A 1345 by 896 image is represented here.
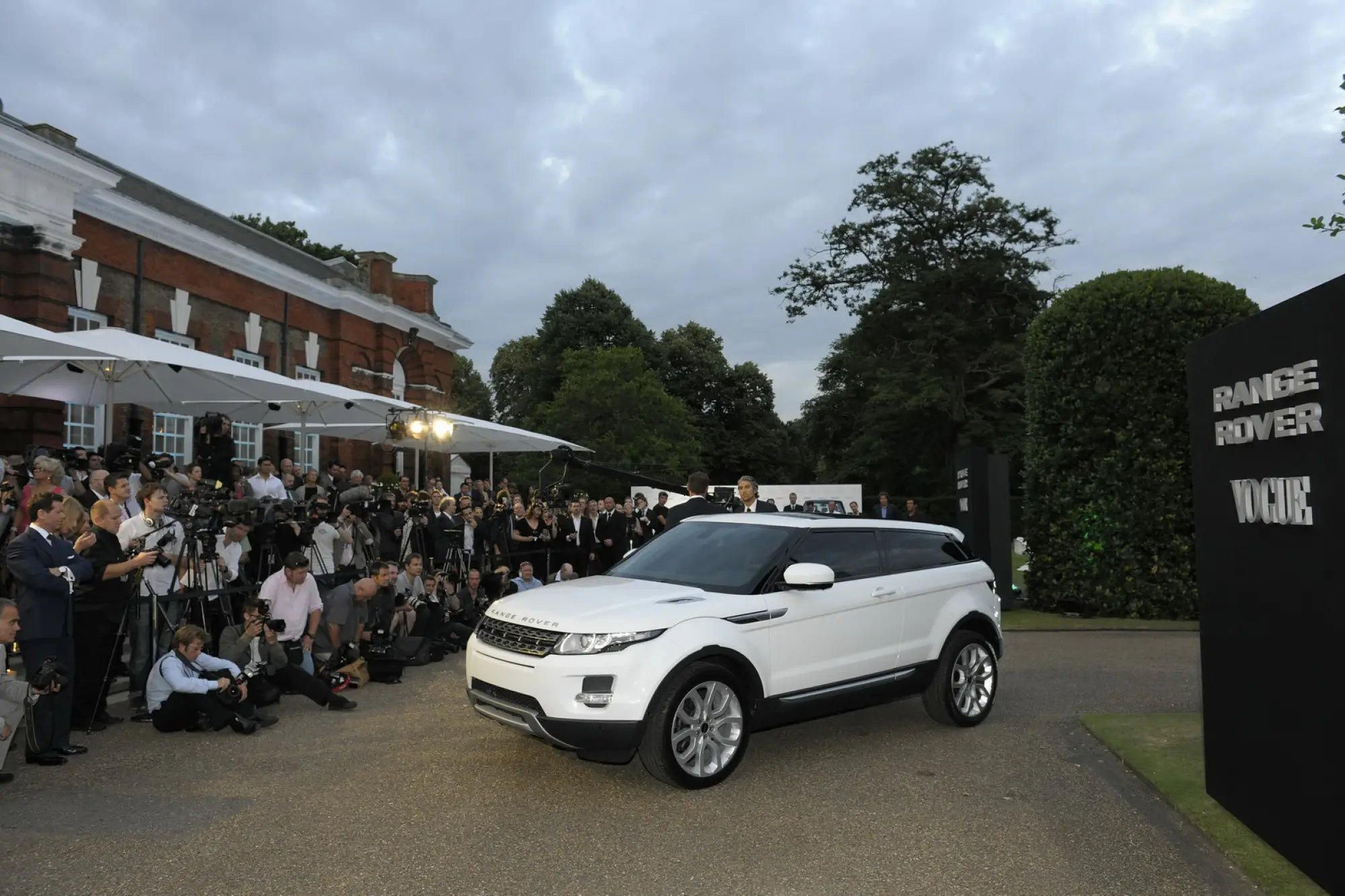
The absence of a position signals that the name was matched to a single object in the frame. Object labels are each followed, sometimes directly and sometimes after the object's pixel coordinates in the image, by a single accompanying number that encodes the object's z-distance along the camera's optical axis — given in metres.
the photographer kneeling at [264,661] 8.20
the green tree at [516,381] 56.69
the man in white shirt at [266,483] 13.09
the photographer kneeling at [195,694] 7.34
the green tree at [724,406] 59.56
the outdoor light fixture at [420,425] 15.33
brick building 16.56
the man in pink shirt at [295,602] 9.12
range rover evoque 5.66
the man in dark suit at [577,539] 15.73
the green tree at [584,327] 54.53
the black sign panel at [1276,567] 4.11
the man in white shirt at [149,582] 8.34
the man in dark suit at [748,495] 9.48
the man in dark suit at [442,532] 13.44
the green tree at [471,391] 66.38
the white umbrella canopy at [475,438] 18.27
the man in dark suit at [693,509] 9.30
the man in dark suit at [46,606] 6.50
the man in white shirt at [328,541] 11.71
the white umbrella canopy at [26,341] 9.54
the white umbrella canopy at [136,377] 11.07
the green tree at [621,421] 45.72
